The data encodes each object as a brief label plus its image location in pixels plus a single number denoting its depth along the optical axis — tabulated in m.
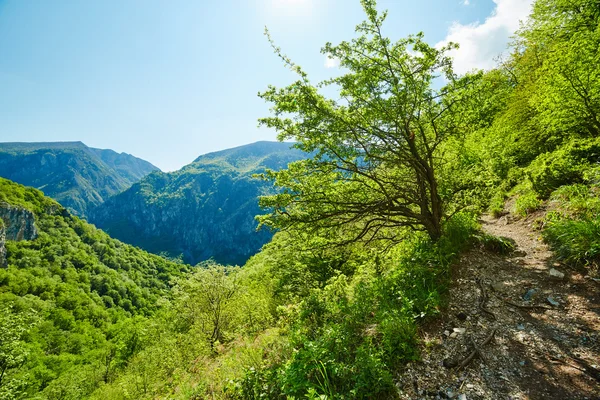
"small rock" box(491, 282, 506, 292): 6.02
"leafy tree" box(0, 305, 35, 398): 26.44
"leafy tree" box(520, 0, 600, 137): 10.19
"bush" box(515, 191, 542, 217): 9.95
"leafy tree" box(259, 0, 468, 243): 6.64
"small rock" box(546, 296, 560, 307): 5.18
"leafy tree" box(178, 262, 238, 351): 24.17
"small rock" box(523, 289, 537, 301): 5.55
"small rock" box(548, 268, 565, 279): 5.89
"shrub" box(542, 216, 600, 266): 5.80
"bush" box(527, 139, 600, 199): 9.88
